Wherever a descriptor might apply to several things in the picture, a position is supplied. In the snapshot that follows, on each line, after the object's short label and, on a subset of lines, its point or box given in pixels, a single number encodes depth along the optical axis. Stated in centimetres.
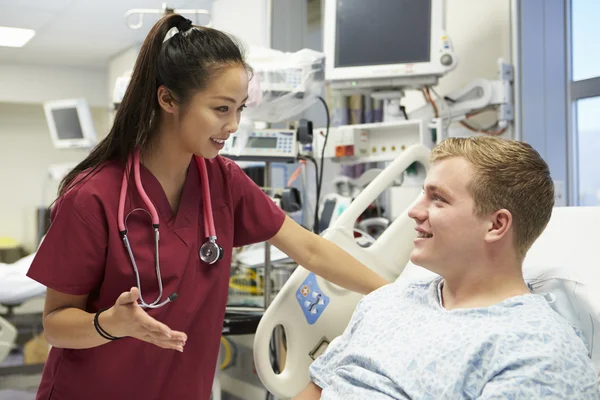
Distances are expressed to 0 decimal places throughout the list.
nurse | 135
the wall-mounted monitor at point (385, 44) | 293
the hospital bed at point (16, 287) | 362
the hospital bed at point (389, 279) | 139
